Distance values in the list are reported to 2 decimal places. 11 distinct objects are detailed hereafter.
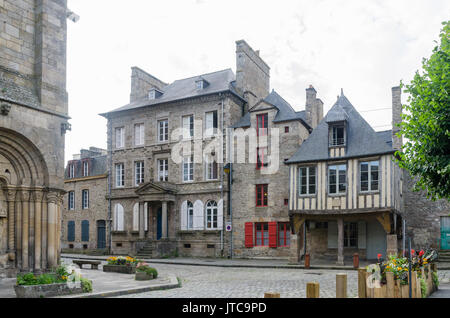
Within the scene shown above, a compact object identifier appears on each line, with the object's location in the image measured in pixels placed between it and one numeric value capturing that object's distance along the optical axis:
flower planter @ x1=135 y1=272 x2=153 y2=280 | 13.40
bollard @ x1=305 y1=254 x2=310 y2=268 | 18.89
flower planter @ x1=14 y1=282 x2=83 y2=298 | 9.18
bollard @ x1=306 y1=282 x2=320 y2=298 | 5.95
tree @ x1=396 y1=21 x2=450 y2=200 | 11.26
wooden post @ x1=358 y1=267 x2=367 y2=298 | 8.79
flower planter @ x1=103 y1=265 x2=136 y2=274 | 15.91
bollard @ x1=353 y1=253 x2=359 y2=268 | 17.88
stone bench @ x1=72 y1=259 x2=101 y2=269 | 17.43
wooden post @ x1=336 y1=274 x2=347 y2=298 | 7.16
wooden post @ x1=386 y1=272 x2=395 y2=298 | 8.62
